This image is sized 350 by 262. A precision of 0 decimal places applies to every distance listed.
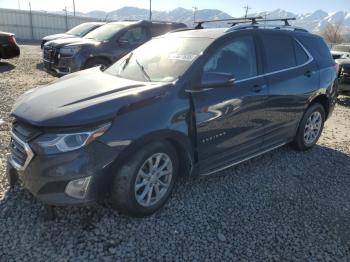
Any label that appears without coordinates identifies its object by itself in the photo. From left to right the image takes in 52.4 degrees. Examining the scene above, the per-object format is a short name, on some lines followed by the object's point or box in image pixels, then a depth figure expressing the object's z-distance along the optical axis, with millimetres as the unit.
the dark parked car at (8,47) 12149
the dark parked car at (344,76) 9539
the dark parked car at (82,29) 14047
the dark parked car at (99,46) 8703
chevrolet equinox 2900
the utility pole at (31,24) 35938
